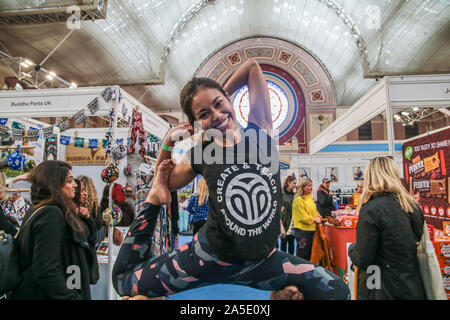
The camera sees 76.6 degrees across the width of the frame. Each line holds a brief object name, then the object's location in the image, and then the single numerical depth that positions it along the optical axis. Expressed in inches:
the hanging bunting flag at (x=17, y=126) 126.4
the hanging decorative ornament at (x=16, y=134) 122.4
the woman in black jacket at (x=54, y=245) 49.0
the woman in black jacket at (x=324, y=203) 179.0
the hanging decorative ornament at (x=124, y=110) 106.5
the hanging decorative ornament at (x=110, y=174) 98.0
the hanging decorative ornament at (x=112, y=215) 98.2
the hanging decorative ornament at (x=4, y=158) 119.4
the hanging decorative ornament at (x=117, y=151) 101.7
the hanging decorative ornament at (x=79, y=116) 107.3
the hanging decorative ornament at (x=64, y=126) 115.1
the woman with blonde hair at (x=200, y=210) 129.1
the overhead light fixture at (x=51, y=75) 309.6
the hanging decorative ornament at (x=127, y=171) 104.6
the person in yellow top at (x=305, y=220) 139.3
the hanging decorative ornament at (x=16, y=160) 119.1
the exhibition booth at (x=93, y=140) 102.5
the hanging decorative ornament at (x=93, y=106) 106.4
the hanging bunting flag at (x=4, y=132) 121.5
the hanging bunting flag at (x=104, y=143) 139.2
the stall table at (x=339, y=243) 118.8
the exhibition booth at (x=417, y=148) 108.2
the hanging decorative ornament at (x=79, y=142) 131.6
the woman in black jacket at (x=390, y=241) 57.3
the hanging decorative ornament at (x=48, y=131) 118.3
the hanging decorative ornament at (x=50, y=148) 118.7
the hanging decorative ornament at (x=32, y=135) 119.4
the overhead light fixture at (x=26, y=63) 271.1
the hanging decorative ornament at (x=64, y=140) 150.0
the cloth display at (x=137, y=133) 106.2
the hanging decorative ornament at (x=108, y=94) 103.4
